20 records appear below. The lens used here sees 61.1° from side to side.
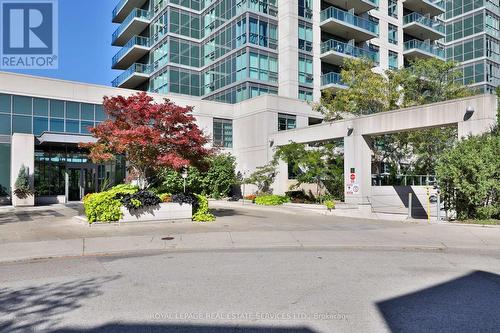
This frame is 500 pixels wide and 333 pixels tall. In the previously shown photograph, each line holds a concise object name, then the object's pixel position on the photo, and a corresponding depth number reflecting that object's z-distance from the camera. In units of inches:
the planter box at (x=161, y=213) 624.2
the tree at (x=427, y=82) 1203.2
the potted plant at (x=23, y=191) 979.9
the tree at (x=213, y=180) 1157.7
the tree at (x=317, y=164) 1045.8
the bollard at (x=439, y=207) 708.7
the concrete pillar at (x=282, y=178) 1226.0
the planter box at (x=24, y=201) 981.2
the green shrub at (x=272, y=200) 1063.0
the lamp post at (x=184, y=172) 715.3
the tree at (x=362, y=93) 1186.6
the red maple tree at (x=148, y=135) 621.3
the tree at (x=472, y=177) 630.5
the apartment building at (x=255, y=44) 1485.0
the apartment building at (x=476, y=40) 1999.3
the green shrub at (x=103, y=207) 594.9
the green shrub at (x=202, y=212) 676.7
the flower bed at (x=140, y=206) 601.9
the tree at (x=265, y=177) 1230.9
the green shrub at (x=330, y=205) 903.1
